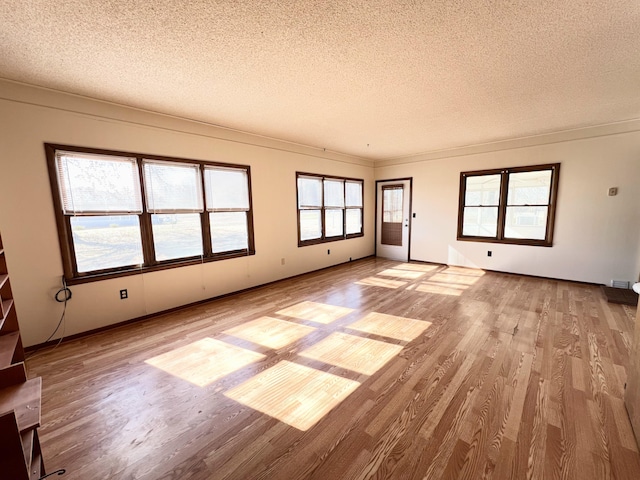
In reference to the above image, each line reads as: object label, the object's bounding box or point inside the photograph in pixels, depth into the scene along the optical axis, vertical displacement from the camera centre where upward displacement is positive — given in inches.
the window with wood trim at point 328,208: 217.5 +0.2
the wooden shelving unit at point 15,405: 36.9 -32.8
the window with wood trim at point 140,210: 115.5 +1.1
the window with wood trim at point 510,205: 189.9 -0.2
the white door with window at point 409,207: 255.8 +0.3
